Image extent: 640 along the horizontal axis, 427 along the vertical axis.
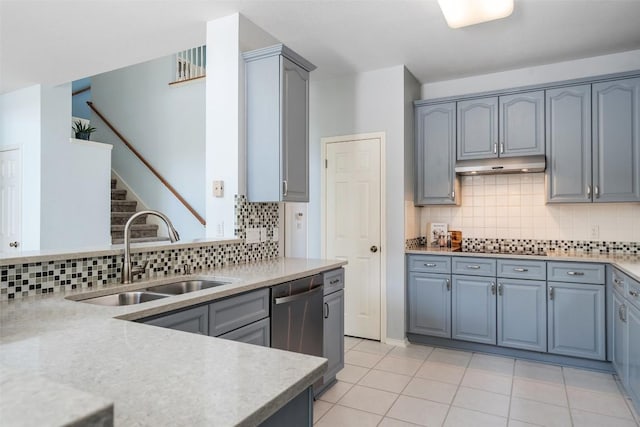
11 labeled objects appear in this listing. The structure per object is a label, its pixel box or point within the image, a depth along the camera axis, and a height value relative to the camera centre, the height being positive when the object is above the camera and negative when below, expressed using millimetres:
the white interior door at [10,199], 4648 +195
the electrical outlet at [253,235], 3010 -157
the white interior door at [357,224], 4062 -97
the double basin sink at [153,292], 1924 -407
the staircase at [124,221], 5254 -98
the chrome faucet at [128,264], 2055 -256
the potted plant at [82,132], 5195 +1094
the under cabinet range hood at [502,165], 3582 +456
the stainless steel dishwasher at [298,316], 2291 -621
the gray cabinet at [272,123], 2877 +678
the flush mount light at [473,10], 2605 +1375
